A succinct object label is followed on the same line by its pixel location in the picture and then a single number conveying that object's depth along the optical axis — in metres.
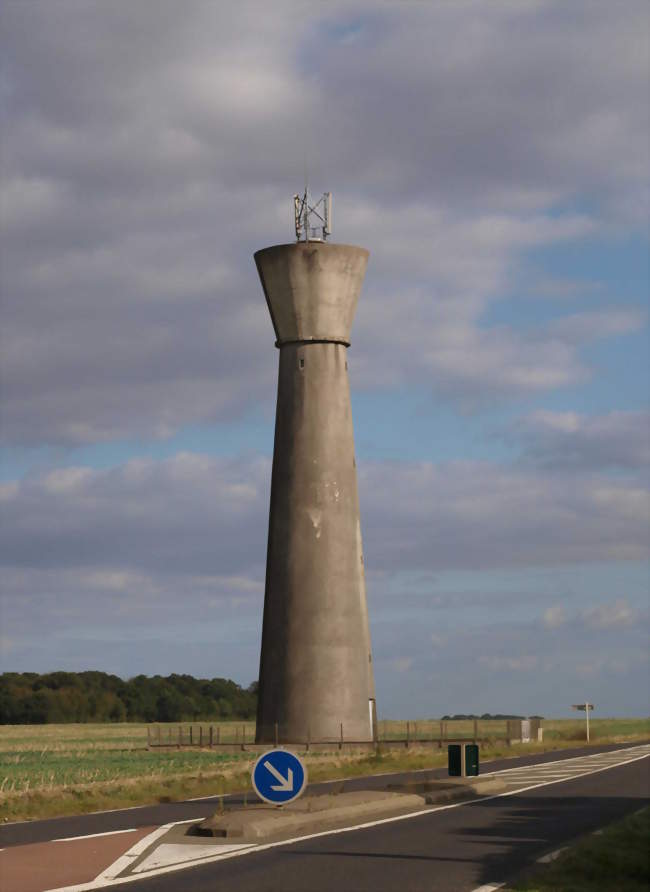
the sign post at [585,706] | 78.75
